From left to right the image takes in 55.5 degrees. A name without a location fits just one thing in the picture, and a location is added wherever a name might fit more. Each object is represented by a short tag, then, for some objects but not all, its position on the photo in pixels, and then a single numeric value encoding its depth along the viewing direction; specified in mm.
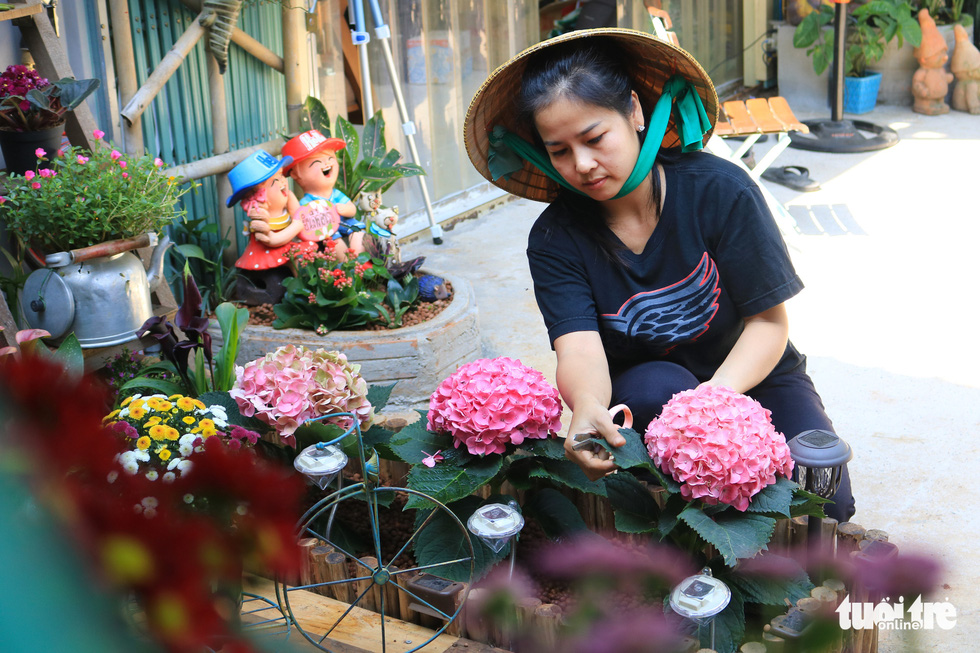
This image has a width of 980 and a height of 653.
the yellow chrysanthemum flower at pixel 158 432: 1683
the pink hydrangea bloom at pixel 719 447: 1646
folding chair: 5320
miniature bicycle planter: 1685
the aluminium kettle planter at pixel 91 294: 2732
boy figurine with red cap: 3643
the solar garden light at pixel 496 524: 1655
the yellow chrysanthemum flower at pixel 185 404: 1846
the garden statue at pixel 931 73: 8148
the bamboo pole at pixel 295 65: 4086
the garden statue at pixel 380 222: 3879
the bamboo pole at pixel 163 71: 3357
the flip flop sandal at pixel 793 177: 6242
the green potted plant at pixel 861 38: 8023
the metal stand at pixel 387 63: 4320
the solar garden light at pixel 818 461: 1798
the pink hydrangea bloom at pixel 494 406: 1897
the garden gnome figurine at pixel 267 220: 3510
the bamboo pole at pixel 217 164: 3588
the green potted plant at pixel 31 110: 2740
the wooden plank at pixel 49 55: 2979
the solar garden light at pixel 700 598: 1425
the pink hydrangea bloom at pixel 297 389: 2066
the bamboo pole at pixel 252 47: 3725
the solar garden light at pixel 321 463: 1843
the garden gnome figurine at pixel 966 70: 8117
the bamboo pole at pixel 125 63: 3355
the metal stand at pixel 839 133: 7176
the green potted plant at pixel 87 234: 2715
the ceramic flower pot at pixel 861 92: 8367
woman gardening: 2002
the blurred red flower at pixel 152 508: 373
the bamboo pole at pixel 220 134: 3807
